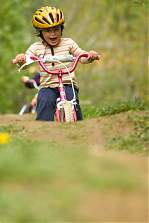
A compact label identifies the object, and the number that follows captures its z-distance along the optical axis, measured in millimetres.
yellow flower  7736
